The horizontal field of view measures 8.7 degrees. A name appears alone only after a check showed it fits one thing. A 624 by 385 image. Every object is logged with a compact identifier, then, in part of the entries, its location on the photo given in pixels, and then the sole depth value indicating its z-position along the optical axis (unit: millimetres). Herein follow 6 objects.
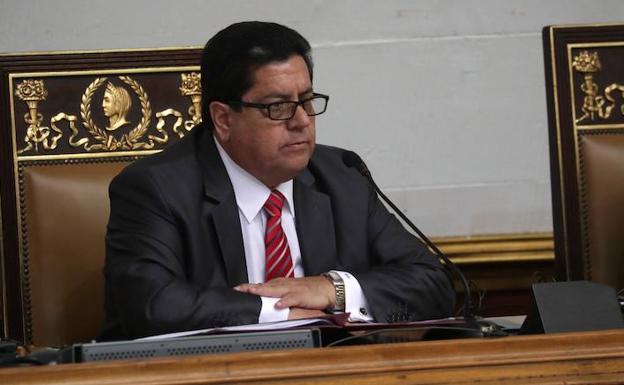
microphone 5599
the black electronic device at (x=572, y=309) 5480
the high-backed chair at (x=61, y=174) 6060
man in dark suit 5928
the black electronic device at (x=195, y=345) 5370
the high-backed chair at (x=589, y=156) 6173
